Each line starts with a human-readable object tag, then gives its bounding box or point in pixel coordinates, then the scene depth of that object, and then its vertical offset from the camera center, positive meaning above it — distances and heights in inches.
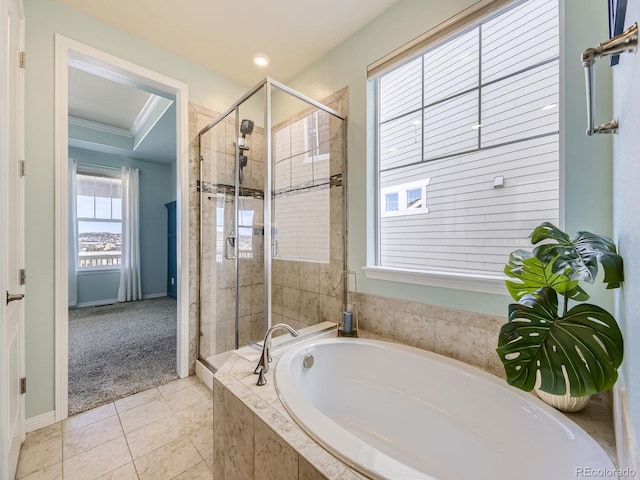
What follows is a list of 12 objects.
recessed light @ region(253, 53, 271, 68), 92.8 +61.8
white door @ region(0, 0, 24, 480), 44.2 +0.3
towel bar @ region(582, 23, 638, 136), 21.4 +15.6
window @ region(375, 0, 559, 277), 54.4 +21.9
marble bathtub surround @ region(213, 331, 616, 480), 34.3 -27.4
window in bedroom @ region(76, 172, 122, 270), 182.5 +13.1
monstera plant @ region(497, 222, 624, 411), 27.9 -10.5
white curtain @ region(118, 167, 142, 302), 193.5 -1.2
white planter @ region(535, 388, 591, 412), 41.5 -25.2
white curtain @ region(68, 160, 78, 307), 174.7 -0.4
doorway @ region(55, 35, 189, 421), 70.5 +20.6
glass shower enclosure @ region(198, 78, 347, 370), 78.9 +6.7
